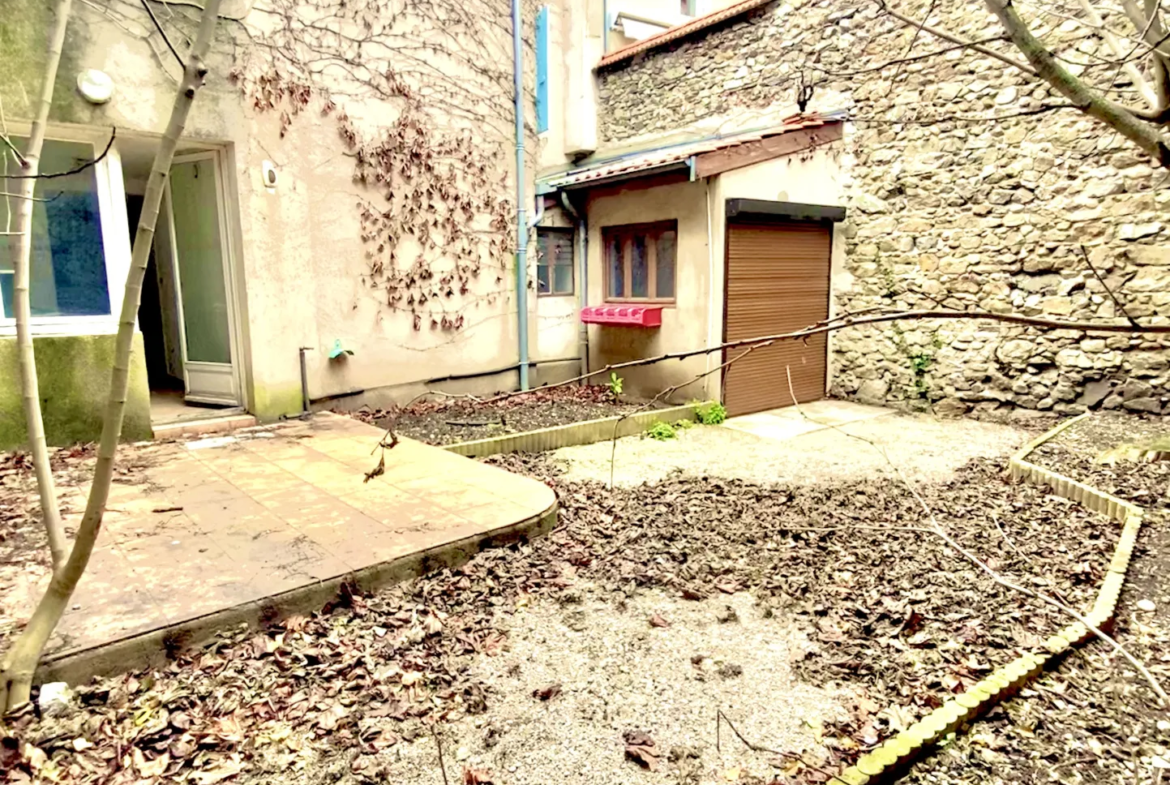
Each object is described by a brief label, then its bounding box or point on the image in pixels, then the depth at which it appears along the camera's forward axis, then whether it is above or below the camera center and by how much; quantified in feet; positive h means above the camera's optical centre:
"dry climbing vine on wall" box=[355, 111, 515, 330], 22.31 +2.41
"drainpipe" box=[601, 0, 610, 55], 35.12 +13.33
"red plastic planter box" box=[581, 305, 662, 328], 26.13 -1.38
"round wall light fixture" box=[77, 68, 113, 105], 15.70 +4.67
